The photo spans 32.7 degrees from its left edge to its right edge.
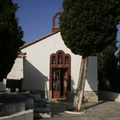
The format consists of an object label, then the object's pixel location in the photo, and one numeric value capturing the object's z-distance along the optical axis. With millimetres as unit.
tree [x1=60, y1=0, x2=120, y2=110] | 12109
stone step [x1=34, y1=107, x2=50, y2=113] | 11392
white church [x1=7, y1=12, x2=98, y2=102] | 18828
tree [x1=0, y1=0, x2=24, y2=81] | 8805
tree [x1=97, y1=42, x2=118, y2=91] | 23141
